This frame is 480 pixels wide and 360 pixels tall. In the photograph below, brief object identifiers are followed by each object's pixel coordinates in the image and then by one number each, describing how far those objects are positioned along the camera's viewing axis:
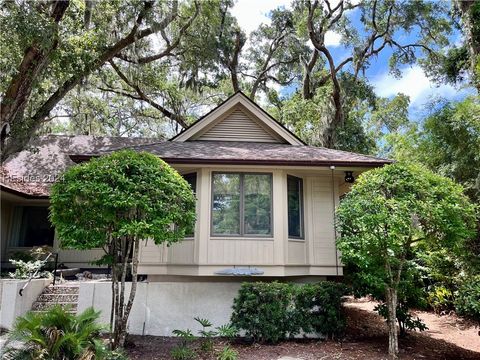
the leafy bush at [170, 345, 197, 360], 6.00
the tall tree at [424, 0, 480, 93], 10.88
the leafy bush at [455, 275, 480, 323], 6.46
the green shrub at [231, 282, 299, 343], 6.91
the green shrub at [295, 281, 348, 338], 7.16
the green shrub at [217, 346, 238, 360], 5.85
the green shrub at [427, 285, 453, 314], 8.88
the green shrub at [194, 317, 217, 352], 6.34
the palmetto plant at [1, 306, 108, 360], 4.80
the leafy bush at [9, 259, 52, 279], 8.44
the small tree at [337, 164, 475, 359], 6.11
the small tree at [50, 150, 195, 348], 5.93
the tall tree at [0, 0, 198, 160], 9.09
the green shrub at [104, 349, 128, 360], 5.23
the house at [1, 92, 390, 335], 7.90
